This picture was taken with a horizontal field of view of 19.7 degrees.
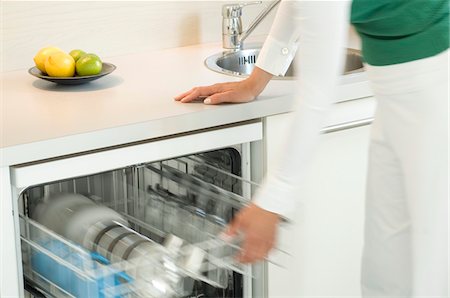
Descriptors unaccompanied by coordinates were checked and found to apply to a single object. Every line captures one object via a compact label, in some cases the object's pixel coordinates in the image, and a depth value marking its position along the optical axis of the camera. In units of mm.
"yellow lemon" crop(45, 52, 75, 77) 3227
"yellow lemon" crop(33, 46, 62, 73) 3260
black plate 3219
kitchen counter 2849
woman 2583
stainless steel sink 3618
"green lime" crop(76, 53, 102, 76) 3244
